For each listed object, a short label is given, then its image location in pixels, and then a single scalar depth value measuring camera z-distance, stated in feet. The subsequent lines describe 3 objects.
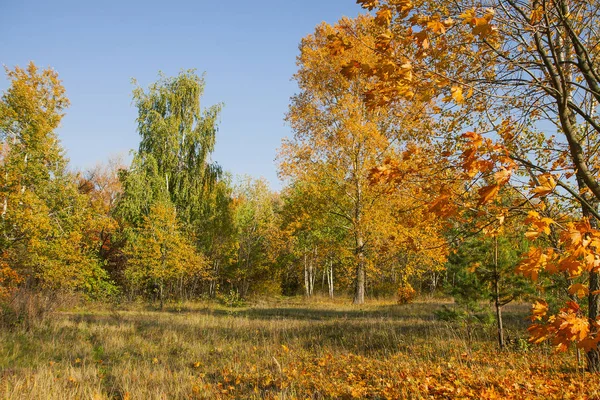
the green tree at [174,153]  68.74
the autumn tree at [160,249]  60.23
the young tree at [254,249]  90.89
